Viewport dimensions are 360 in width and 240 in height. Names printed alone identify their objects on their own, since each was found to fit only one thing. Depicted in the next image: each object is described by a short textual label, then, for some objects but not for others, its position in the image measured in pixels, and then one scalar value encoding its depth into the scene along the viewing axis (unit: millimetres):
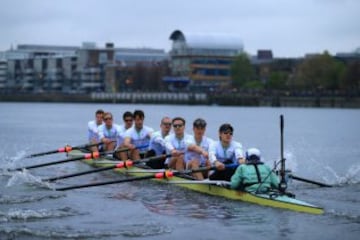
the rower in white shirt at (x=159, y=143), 21503
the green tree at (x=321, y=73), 123931
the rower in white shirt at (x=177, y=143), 19828
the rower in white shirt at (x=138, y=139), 22939
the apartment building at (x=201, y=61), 146875
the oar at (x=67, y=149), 25281
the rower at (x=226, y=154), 17906
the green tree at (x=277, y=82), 131125
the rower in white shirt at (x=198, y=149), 19000
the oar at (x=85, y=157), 23016
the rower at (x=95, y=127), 26814
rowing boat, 16016
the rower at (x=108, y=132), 25562
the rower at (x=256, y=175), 16812
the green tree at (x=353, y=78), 119750
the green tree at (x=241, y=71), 139375
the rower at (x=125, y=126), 23969
